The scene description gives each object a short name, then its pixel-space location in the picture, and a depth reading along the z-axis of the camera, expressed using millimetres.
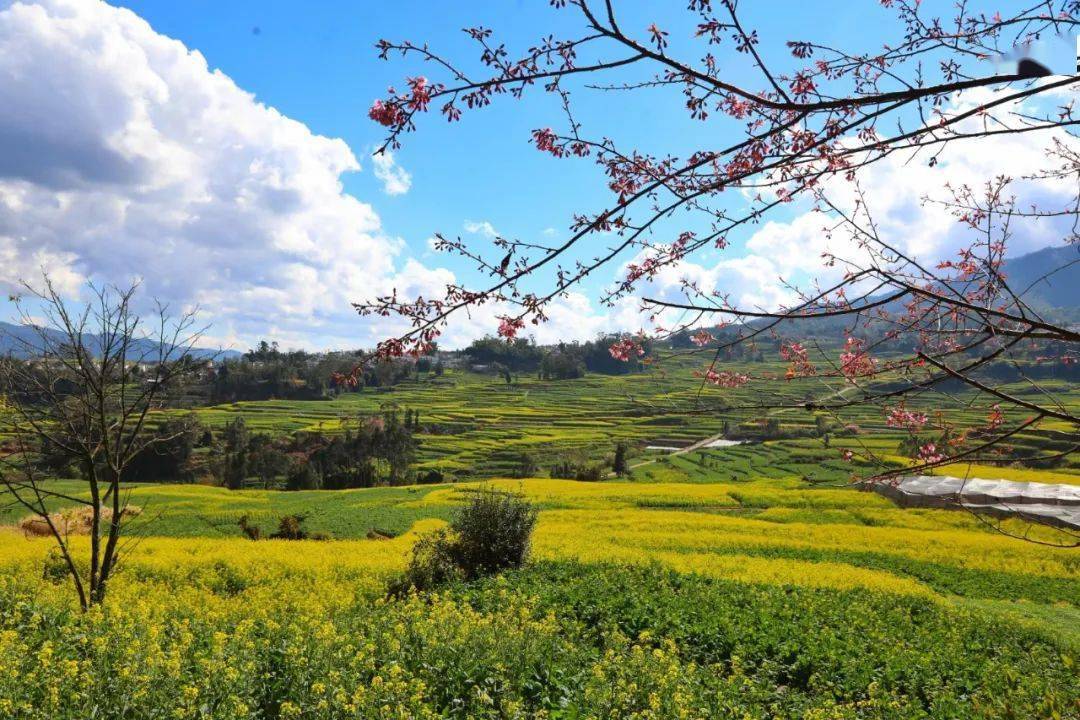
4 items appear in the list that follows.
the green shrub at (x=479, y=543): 12195
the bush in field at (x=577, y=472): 50934
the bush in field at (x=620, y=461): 57212
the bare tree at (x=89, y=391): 7371
